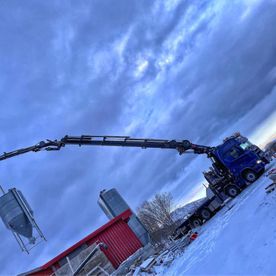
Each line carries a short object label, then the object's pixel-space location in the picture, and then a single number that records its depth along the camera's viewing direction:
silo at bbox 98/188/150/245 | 29.35
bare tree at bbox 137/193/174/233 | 66.11
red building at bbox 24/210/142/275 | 22.98
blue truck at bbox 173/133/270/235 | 22.20
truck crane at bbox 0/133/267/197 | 22.02
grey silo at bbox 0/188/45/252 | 16.01
